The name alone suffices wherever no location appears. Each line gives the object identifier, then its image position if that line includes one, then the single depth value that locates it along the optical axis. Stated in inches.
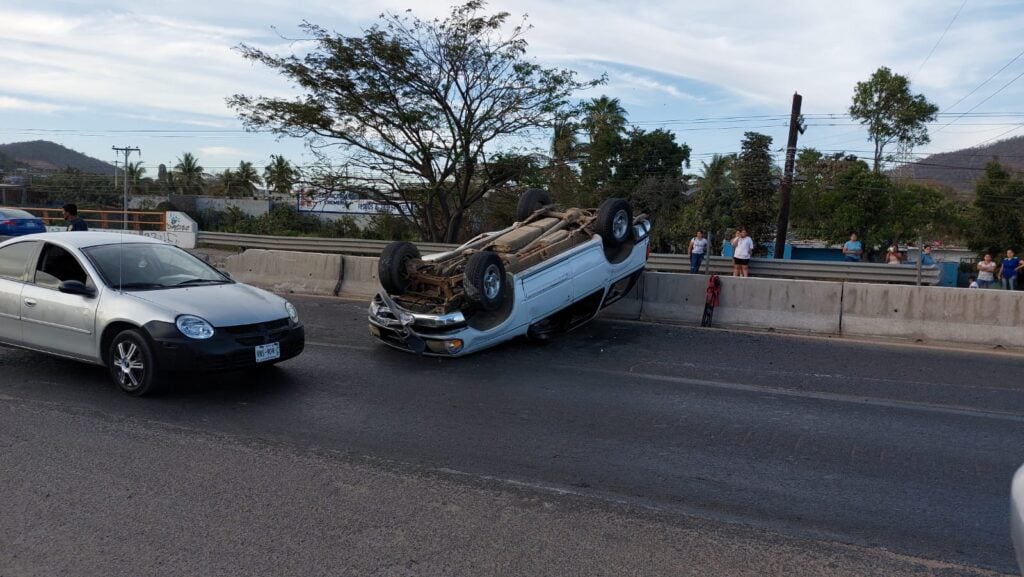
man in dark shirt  469.4
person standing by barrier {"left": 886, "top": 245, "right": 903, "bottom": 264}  729.6
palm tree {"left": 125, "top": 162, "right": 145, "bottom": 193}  2967.5
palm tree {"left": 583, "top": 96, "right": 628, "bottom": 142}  1777.7
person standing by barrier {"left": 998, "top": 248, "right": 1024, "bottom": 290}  693.9
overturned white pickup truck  338.3
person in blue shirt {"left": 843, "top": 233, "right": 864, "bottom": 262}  707.4
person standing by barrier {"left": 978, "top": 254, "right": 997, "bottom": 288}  670.5
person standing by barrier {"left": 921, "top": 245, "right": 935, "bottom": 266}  680.3
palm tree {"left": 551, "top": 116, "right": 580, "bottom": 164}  987.3
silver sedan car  258.7
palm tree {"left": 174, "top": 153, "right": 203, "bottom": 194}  3115.2
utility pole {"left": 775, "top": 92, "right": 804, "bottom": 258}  995.3
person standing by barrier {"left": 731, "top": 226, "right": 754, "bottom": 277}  607.2
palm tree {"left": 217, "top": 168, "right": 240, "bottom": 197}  3026.6
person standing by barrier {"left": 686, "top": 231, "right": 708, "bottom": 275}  670.5
